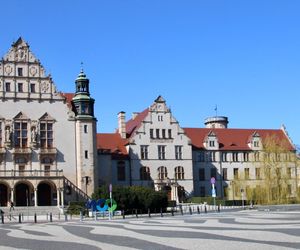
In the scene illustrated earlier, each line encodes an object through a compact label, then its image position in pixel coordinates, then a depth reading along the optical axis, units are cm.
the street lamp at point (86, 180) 6812
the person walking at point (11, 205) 6024
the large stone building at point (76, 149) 6669
